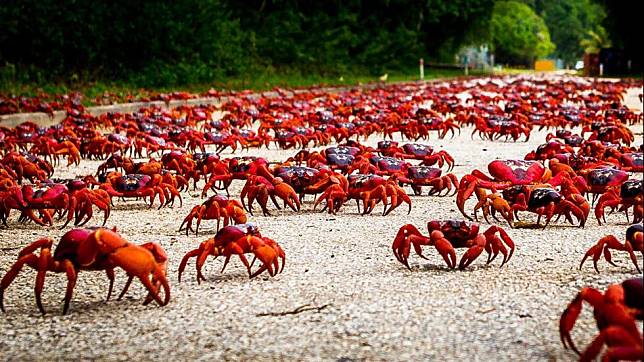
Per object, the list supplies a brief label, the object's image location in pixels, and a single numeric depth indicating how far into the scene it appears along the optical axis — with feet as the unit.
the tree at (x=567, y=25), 476.54
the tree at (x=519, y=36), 339.01
